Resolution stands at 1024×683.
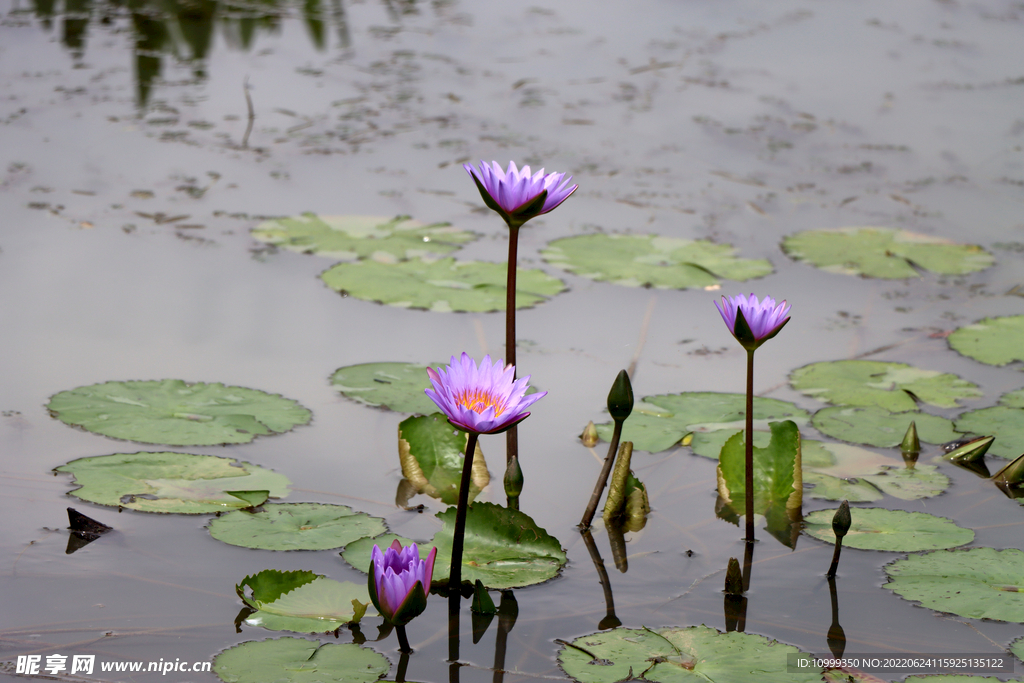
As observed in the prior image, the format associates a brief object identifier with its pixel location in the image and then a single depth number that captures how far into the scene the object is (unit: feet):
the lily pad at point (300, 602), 31.80
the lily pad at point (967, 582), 31.99
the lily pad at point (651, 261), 34.40
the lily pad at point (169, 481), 32.28
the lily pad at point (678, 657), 31.68
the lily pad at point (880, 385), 33.29
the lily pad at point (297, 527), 32.14
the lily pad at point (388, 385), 33.05
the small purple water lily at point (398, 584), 31.55
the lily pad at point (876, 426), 33.01
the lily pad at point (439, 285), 33.97
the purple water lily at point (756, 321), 32.07
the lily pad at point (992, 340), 33.69
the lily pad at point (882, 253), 34.70
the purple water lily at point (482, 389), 31.62
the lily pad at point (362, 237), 34.50
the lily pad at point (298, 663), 31.60
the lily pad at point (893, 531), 32.31
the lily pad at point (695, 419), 32.92
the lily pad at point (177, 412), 32.68
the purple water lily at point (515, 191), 32.07
